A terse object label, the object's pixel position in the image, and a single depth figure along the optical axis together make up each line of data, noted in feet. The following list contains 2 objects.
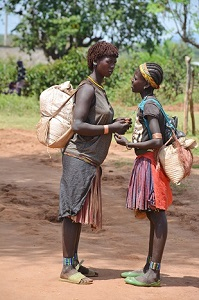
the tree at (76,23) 95.30
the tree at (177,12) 77.61
